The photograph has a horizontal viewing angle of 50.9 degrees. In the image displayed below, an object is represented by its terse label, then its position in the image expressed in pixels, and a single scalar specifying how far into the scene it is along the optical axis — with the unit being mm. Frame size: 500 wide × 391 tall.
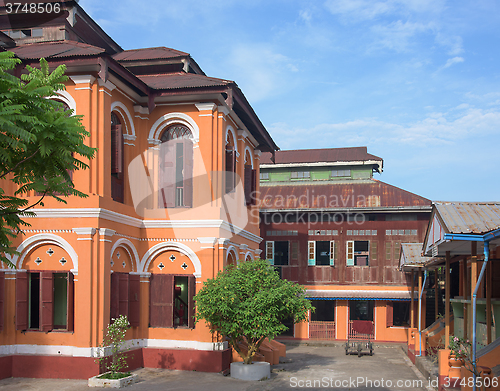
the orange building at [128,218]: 13594
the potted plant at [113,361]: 12516
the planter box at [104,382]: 12492
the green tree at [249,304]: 13852
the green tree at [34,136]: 6781
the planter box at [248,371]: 14398
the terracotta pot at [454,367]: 11617
